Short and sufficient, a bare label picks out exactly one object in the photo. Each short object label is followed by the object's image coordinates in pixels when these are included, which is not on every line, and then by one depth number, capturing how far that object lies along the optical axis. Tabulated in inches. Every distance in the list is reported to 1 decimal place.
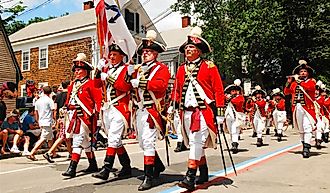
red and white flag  300.0
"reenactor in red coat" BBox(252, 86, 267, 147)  557.0
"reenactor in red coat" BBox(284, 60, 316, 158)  428.5
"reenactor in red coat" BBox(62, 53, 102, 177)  314.7
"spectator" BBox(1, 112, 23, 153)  480.6
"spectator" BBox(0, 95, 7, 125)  454.6
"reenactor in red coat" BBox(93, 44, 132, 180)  287.4
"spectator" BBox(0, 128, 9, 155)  466.5
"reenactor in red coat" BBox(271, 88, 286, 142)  658.5
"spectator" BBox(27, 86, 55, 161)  442.0
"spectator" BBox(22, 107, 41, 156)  496.9
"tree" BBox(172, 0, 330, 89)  1322.6
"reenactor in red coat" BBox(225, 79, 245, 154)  476.2
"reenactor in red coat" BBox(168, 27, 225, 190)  270.8
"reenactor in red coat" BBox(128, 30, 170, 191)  275.0
